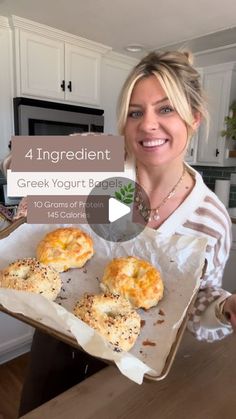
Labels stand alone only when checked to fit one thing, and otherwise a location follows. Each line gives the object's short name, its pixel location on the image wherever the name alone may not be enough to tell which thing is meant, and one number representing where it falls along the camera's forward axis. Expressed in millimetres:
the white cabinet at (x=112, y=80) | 2359
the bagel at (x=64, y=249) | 828
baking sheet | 536
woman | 784
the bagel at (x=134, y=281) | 724
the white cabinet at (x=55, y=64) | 1825
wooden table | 542
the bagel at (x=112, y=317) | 610
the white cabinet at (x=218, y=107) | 2561
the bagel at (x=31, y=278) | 732
